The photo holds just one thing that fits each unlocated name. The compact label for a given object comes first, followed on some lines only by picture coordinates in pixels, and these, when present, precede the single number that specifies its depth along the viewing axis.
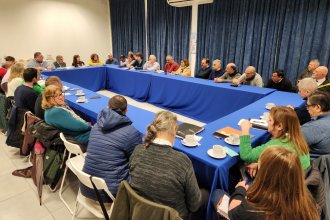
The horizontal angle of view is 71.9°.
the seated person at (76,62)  6.30
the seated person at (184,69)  5.29
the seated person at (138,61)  6.09
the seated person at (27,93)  2.57
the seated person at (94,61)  6.52
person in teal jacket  2.03
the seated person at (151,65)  5.59
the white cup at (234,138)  1.71
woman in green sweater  1.43
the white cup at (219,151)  1.54
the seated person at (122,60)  6.70
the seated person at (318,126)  1.64
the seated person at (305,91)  2.47
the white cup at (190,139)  1.69
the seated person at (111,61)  6.91
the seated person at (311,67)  3.85
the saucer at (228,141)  1.70
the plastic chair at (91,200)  1.31
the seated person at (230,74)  4.29
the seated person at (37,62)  5.20
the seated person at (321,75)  3.23
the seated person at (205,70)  5.00
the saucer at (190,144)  1.67
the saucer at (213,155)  1.52
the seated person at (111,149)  1.49
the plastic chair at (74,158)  1.73
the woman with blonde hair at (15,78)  3.03
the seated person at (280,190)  0.87
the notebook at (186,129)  1.84
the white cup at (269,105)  2.57
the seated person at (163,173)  1.17
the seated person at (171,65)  5.70
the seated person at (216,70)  4.64
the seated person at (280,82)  3.82
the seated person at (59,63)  6.12
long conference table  1.51
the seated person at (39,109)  2.37
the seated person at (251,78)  3.94
